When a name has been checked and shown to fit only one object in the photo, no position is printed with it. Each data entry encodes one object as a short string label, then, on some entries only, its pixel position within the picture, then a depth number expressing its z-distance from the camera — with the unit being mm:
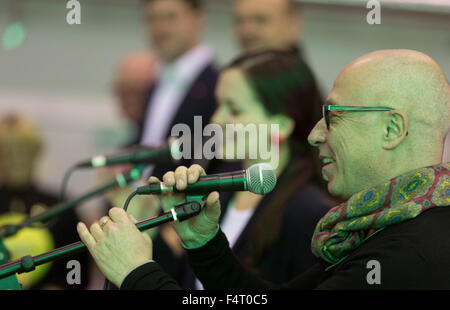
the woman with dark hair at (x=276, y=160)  3880
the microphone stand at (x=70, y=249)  3415
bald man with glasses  3339
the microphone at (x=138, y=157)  3905
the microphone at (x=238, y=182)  3449
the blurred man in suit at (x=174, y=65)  5144
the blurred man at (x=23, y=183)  4497
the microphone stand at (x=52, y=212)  3774
